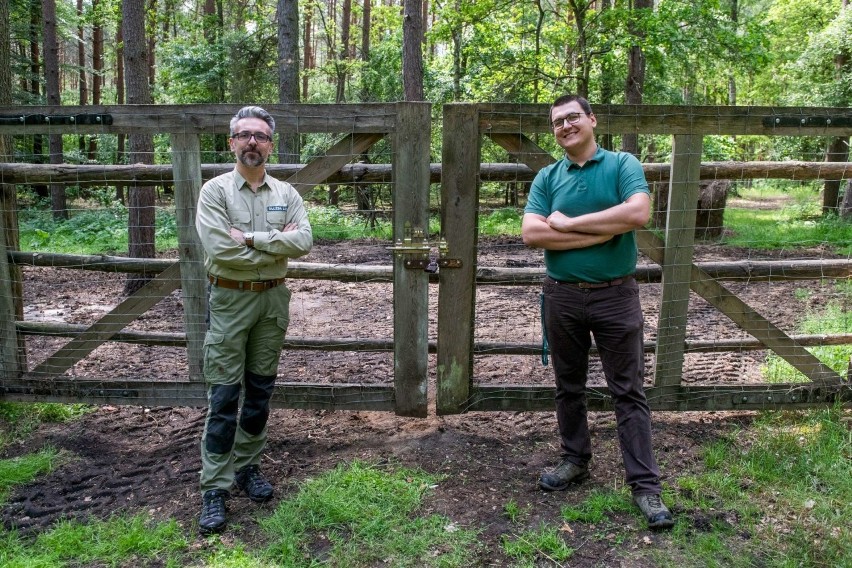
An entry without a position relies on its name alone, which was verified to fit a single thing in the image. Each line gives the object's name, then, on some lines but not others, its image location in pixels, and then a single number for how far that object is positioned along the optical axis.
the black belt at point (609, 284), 3.58
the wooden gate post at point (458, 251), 4.32
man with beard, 3.61
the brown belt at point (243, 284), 3.68
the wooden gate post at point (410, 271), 4.33
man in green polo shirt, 3.52
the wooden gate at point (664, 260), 4.36
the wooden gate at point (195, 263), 4.37
